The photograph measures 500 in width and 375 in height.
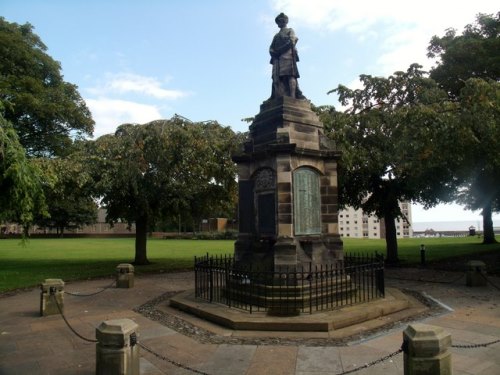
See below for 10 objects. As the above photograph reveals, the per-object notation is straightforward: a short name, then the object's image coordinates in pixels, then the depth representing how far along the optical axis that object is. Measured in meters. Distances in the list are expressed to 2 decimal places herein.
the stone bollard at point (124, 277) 13.57
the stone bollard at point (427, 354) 4.44
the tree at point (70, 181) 14.77
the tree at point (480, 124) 11.70
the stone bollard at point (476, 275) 12.80
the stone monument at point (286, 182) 9.91
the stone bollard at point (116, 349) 4.90
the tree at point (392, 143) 13.08
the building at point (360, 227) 131.75
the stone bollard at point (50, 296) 9.48
